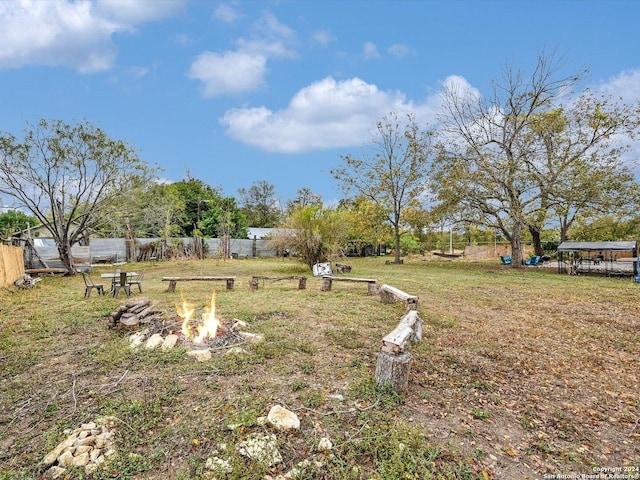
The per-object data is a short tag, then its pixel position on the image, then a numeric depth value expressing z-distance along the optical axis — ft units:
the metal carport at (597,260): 41.01
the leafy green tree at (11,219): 94.57
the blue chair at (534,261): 57.67
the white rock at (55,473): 6.88
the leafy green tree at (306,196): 123.01
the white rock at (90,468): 6.95
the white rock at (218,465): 6.91
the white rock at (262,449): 7.21
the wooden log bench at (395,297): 19.48
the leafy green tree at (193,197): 94.63
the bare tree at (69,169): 39.60
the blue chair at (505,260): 62.00
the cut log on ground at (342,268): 44.27
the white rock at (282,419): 8.18
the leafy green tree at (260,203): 129.08
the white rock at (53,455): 7.23
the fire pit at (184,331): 13.48
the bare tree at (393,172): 63.05
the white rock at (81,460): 7.12
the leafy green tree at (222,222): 83.51
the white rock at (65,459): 7.11
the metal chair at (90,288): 25.64
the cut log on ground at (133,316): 15.97
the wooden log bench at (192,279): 27.55
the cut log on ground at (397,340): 10.24
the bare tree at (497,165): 48.26
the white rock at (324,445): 7.55
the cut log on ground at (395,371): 9.96
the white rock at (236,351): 12.64
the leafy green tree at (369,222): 65.77
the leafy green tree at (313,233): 42.27
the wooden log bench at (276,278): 28.58
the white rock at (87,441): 7.66
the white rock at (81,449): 7.39
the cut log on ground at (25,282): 31.50
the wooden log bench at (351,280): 26.23
